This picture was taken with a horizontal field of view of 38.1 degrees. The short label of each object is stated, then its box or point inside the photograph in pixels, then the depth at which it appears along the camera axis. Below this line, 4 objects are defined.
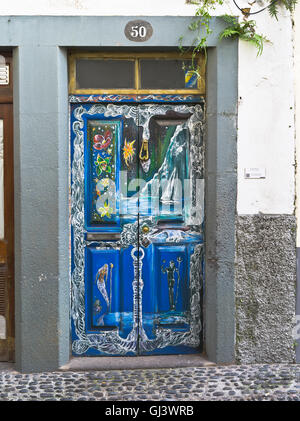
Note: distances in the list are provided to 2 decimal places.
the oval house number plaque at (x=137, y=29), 4.10
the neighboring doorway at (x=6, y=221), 4.23
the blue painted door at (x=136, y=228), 4.33
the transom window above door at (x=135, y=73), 4.30
